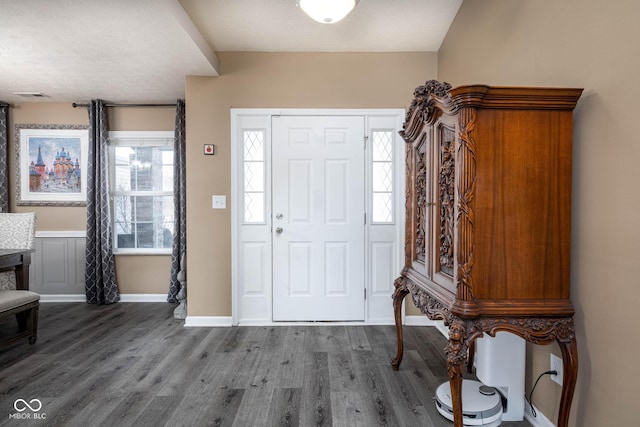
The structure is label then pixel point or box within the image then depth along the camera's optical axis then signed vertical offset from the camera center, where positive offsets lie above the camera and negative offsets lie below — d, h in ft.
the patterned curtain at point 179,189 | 13.12 +0.73
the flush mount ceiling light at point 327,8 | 6.75 +3.96
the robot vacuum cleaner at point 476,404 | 5.97 -3.51
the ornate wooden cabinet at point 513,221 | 4.88 -0.19
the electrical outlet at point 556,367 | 5.49 -2.56
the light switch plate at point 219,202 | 10.97 +0.19
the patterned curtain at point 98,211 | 13.35 -0.12
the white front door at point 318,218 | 11.03 -0.32
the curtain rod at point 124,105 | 13.76 +4.09
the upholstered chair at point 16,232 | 10.74 -0.75
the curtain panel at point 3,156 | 13.55 +2.05
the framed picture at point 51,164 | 13.89 +1.76
